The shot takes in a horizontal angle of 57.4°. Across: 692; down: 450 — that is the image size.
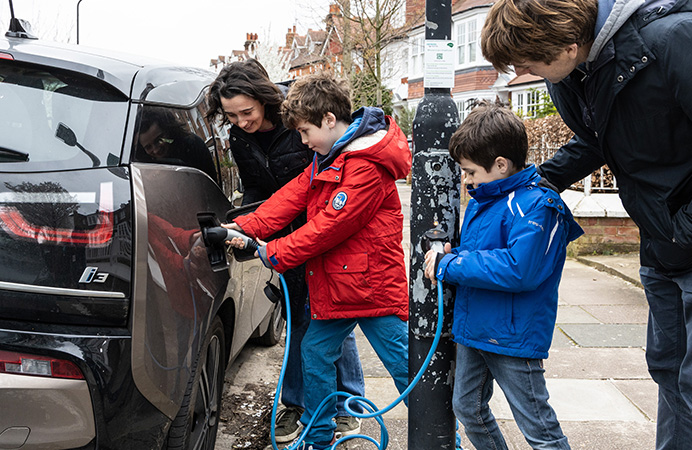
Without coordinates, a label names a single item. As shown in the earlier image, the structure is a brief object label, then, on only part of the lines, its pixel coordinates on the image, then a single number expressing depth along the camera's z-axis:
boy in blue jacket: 2.19
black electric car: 1.85
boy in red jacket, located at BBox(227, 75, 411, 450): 2.69
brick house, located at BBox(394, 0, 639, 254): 8.29
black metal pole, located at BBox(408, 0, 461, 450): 2.53
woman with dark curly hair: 3.00
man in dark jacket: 1.83
